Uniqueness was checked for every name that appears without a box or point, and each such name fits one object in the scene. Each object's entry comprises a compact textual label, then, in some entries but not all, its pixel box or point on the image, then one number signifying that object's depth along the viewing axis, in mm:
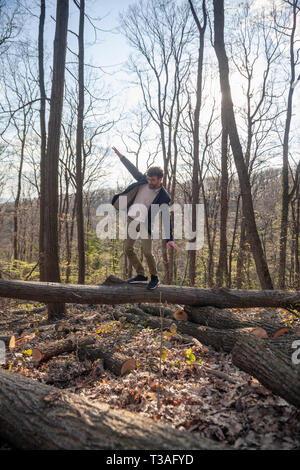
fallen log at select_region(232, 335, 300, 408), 2787
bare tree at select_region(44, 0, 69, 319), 6586
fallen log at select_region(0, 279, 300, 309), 5145
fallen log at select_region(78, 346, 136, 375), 4023
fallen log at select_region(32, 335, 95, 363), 4582
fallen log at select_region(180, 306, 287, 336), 4869
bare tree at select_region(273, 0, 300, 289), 13016
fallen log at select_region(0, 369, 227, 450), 2025
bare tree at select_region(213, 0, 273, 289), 7395
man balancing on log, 5027
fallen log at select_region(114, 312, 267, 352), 4534
